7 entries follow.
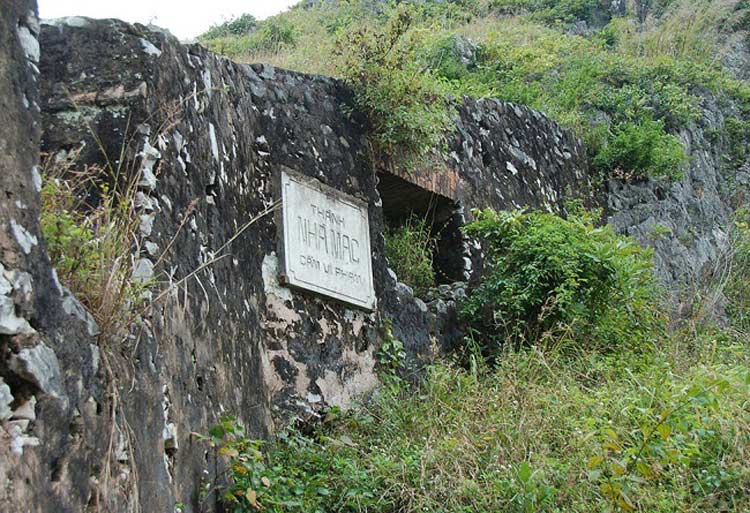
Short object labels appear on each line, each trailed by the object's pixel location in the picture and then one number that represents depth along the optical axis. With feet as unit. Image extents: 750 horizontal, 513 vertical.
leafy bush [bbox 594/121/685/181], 34.71
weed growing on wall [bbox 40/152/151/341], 10.48
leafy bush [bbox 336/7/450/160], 23.91
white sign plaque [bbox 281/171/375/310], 20.30
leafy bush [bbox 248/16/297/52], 50.67
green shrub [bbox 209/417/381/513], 14.21
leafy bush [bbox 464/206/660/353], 23.70
